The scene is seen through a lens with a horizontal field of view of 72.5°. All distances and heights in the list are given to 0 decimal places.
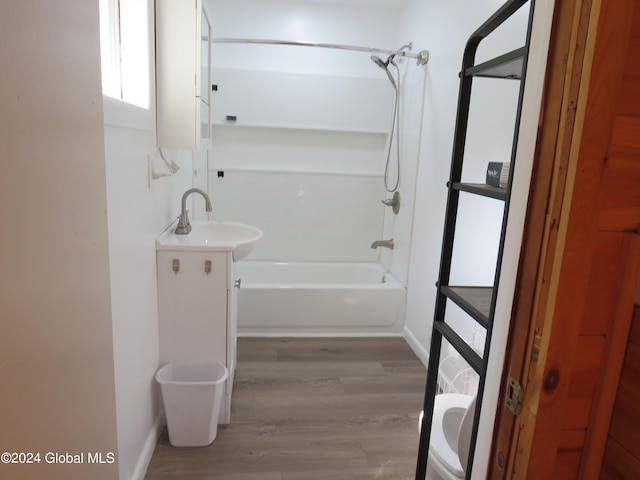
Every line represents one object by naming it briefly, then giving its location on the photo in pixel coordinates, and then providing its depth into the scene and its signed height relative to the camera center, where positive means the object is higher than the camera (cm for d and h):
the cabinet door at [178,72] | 194 +35
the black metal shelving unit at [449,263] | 91 -24
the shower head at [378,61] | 335 +77
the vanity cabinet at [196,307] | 207 -74
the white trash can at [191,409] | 197 -116
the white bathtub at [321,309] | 320 -110
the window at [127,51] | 163 +38
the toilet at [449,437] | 121 -89
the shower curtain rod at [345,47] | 305 +81
